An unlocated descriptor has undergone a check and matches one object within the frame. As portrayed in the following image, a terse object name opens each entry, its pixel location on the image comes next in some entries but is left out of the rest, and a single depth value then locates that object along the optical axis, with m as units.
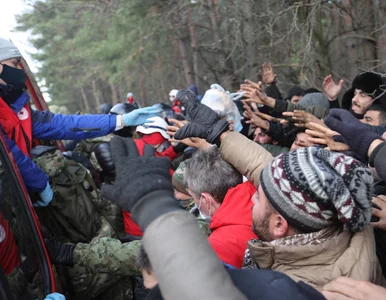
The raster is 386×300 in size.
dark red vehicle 1.86
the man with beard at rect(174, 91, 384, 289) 1.38
